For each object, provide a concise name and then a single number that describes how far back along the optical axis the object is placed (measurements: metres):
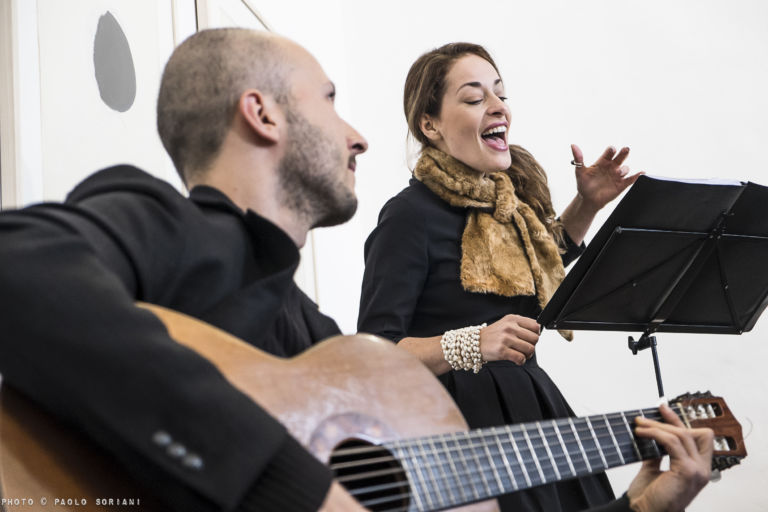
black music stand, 1.63
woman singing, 1.69
